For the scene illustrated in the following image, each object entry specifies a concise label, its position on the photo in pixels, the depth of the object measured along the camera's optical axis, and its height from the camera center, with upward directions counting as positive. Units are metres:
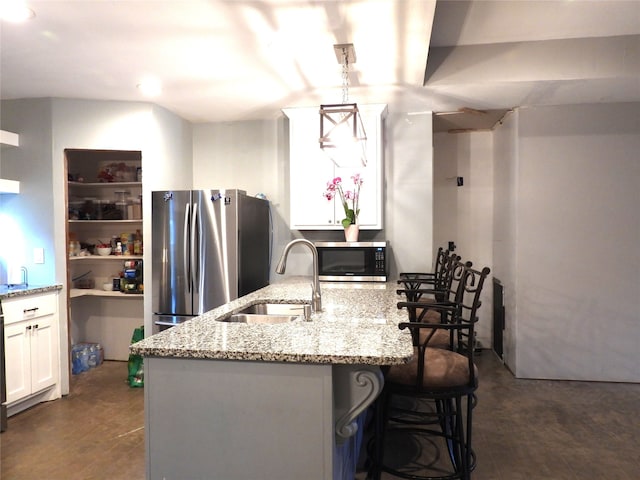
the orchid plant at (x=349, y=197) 3.62 +0.28
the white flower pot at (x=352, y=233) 3.61 -0.03
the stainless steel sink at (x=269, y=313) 2.17 -0.46
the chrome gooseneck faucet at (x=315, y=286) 2.05 -0.29
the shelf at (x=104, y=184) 4.05 +0.46
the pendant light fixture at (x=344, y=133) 2.28 +0.54
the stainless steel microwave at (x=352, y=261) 3.46 -0.27
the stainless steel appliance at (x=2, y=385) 2.79 -1.02
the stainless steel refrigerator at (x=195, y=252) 3.32 -0.18
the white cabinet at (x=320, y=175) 3.66 +0.48
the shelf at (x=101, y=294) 3.96 -0.60
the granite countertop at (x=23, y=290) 2.90 -0.43
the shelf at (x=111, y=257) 4.03 -0.26
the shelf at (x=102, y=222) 4.05 +0.09
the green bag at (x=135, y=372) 3.54 -1.20
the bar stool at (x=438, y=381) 1.75 -0.65
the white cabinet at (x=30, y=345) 2.91 -0.84
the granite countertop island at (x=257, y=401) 1.36 -0.58
